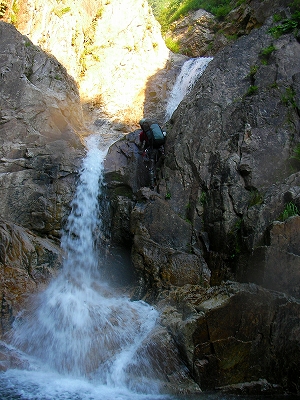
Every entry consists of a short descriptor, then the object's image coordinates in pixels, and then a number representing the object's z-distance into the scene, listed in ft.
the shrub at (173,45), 70.13
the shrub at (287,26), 42.14
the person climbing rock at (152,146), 38.19
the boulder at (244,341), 20.81
